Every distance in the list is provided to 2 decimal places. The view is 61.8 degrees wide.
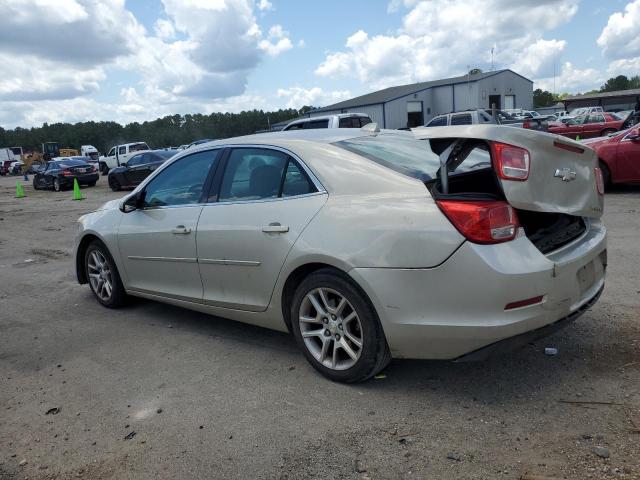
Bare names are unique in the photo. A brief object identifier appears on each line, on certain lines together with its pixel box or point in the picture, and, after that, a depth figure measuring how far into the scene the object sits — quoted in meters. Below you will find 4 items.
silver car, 2.86
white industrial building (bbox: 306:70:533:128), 51.44
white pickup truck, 35.27
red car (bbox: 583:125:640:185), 10.12
